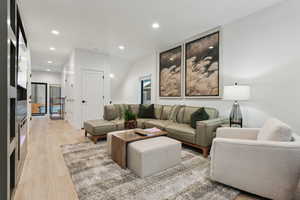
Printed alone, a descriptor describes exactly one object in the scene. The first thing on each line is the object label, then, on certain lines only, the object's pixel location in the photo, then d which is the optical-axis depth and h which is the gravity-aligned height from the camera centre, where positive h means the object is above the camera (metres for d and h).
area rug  1.49 -1.02
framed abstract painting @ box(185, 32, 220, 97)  3.22 +0.79
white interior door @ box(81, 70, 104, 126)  4.74 +0.13
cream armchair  1.33 -0.69
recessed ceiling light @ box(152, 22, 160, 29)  3.05 +1.63
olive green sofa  2.53 -0.59
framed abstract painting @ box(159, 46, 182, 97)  4.14 +0.81
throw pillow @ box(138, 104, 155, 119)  4.30 -0.41
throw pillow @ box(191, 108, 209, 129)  2.84 -0.35
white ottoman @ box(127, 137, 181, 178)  1.84 -0.79
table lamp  2.42 +0.03
